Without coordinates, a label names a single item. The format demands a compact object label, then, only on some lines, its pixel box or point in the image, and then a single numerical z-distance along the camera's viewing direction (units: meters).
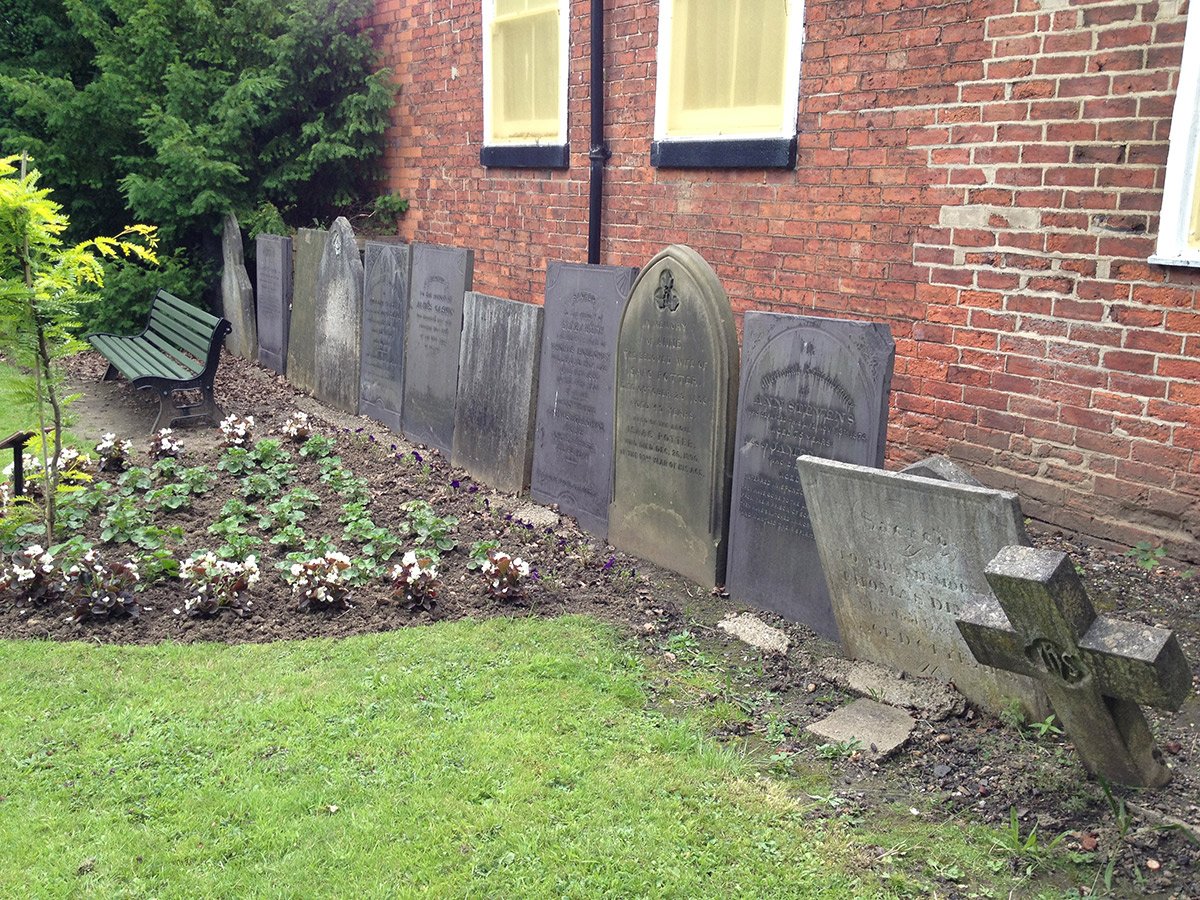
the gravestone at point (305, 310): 9.98
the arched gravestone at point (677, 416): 5.18
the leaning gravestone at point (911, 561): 3.80
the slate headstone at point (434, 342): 7.71
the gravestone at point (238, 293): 11.59
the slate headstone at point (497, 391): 6.71
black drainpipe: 8.35
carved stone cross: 2.96
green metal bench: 8.55
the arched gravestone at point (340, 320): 9.23
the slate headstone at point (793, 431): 4.48
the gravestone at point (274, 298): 10.61
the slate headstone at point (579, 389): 6.06
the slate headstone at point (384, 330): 8.50
